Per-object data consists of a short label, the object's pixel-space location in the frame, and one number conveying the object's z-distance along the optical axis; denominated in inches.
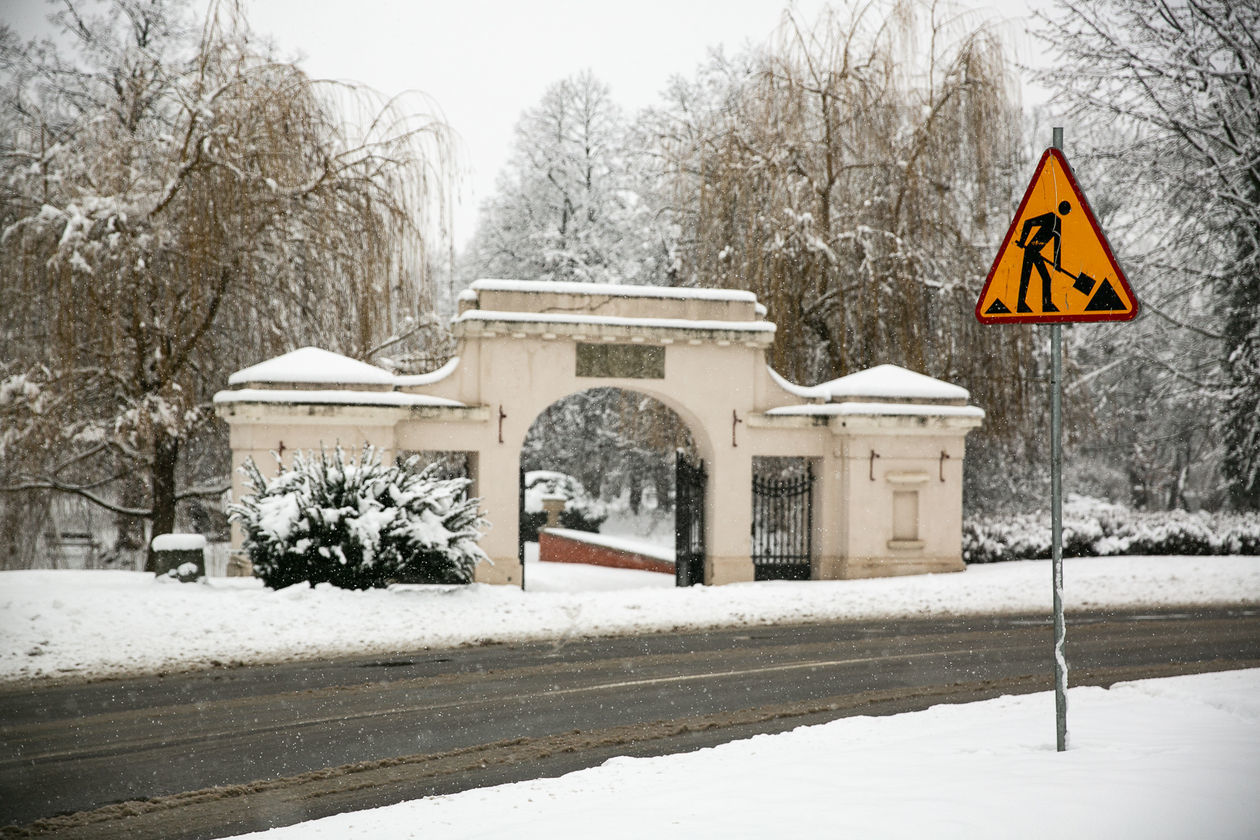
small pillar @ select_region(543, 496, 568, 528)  1325.0
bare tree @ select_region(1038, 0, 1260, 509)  820.0
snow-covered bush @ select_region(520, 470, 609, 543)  1321.4
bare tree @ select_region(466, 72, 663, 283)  1437.0
